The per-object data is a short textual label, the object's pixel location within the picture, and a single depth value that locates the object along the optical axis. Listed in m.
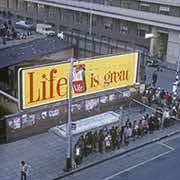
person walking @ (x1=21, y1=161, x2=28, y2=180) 24.62
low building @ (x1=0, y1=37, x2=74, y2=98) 36.09
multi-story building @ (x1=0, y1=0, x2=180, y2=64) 53.56
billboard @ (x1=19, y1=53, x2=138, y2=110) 30.06
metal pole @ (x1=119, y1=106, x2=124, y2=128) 30.93
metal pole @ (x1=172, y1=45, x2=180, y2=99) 36.44
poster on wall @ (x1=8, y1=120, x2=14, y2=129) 29.30
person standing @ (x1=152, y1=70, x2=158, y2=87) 42.88
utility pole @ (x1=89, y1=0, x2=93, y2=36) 64.06
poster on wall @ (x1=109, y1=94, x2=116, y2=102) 35.46
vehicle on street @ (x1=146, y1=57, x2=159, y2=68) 51.26
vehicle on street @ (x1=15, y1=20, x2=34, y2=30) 65.75
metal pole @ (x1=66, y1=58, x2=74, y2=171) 25.44
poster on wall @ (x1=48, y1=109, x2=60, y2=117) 31.59
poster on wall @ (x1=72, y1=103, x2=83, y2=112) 32.91
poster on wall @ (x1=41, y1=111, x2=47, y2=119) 31.13
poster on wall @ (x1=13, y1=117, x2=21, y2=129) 29.61
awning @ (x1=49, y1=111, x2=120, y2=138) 27.50
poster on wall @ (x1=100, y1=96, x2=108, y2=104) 34.76
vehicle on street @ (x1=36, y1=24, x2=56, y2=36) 61.81
